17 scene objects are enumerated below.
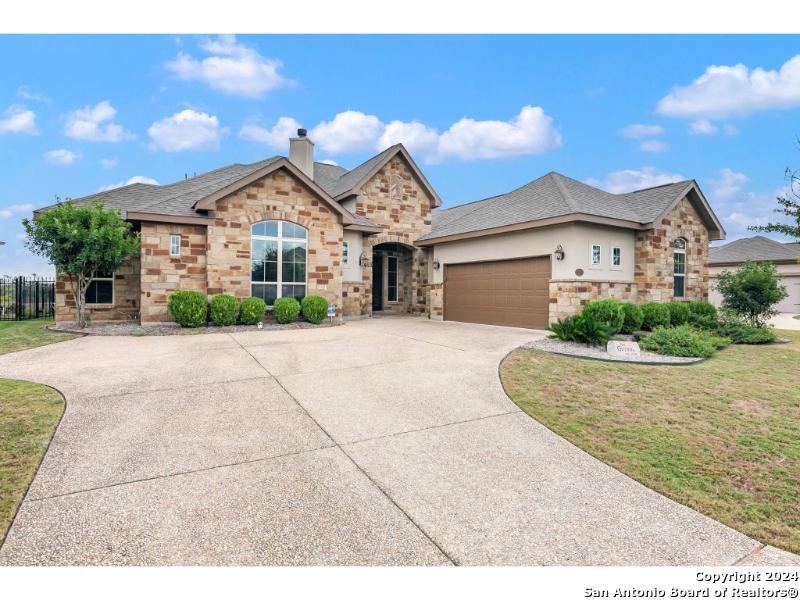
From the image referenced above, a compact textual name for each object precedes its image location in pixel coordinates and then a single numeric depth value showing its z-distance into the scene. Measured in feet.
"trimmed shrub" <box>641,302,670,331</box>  40.29
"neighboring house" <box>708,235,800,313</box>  81.00
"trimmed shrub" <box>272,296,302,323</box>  42.04
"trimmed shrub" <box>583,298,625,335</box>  35.45
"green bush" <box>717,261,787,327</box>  42.22
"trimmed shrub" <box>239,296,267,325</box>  40.16
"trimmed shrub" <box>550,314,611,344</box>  30.78
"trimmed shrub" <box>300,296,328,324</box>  43.06
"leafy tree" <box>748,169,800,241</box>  30.01
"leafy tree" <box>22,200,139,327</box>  36.19
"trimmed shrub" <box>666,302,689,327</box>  42.29
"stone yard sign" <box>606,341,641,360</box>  27.12
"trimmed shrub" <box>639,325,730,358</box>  28.84
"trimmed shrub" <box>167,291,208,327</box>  37.32
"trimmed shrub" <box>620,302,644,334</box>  38.45
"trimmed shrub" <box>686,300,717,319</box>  44.70
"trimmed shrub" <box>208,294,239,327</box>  38.91
